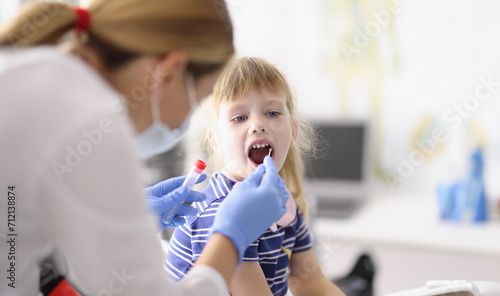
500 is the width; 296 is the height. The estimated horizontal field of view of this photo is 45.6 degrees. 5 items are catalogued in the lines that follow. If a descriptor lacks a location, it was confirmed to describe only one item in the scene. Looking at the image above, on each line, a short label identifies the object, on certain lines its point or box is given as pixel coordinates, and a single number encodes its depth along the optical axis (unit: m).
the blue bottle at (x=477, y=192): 2.44
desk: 2.22
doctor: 0.71
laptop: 2.72
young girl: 1.07
